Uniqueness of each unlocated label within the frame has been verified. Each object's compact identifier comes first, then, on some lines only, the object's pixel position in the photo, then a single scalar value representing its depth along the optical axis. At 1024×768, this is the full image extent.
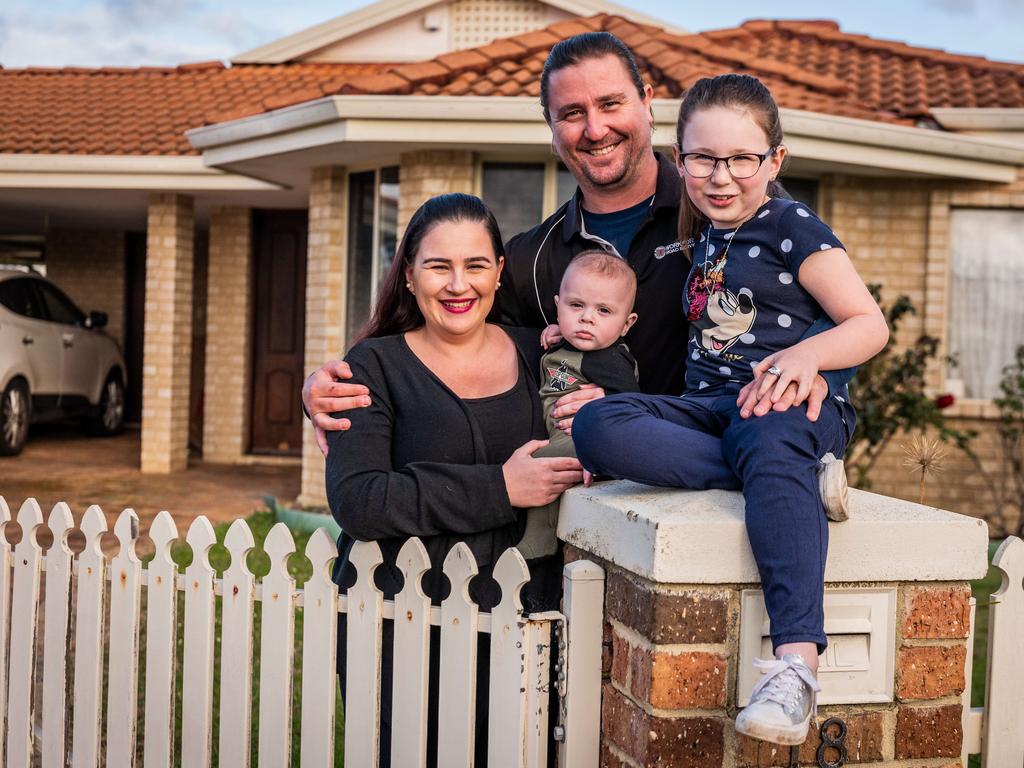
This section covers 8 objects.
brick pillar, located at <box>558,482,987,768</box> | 2.16
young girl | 2.06
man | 2.98
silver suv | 12.71
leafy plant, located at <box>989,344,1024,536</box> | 9.84
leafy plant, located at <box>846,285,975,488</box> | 9.22
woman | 2.58
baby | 2.74
